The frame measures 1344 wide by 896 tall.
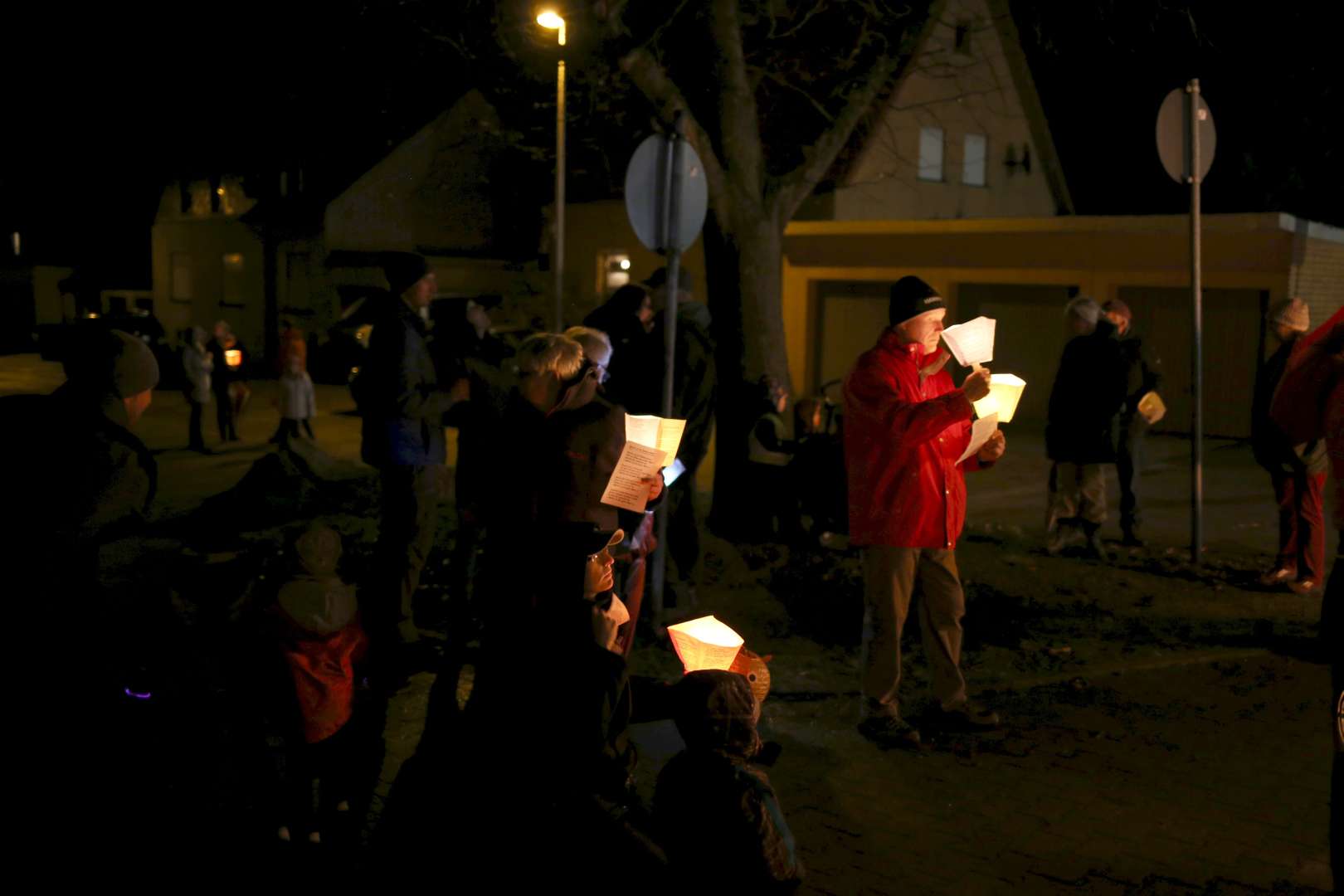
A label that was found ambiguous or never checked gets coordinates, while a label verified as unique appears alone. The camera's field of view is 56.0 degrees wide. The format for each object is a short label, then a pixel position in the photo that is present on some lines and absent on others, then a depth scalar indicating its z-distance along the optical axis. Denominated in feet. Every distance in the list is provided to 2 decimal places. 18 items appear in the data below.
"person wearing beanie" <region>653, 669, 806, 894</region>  10.19
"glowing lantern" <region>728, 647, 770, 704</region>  14.07
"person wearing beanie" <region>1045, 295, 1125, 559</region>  30.89
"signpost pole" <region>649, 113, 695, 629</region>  22.85
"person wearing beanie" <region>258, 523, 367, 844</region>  15.07
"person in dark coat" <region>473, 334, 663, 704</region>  16.17
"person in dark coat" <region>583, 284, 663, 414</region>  24.58
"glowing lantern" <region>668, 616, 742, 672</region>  13.82
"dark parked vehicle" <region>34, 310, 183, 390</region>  89.81
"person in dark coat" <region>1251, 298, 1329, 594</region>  27.40
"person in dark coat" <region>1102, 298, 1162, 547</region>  31.89
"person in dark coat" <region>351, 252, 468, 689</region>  22.13
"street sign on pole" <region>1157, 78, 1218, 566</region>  30.12
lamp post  35.11
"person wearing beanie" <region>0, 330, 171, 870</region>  10.82
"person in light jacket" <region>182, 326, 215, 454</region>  53.42
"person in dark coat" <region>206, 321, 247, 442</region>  55.72
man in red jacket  17.46
